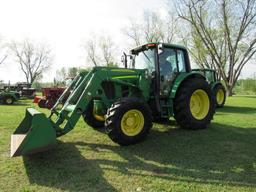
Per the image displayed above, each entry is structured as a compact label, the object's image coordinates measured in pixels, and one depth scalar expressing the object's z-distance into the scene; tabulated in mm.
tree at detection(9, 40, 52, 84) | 56031
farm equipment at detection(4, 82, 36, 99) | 25328
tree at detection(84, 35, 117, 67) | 45688
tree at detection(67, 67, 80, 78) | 66275
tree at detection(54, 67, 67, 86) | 74312
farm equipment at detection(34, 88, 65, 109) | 13798
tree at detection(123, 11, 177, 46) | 34541
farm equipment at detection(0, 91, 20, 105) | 18234
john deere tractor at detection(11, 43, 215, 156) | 4965
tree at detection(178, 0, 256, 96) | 25516
